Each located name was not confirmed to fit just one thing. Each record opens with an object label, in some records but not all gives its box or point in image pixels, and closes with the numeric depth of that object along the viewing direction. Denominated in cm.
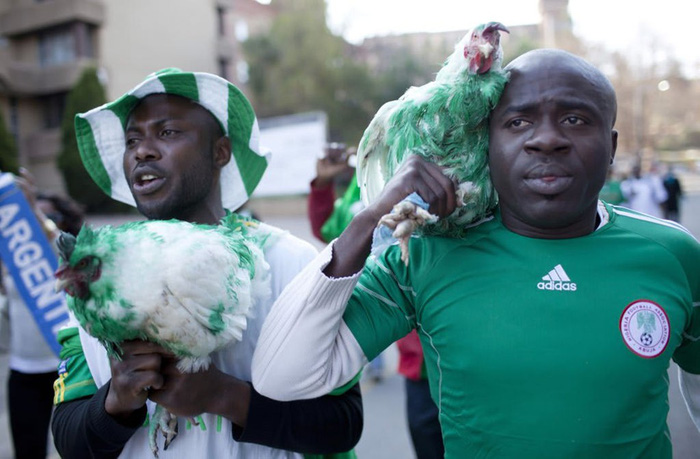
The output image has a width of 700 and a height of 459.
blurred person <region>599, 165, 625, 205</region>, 697
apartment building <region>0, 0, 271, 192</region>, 2320
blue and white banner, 350
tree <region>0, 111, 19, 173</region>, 1792
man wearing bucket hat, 148
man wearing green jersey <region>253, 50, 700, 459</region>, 134
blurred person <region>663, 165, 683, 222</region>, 1390
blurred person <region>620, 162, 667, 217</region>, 1238
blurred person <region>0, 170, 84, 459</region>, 336
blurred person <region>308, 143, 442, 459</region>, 286
